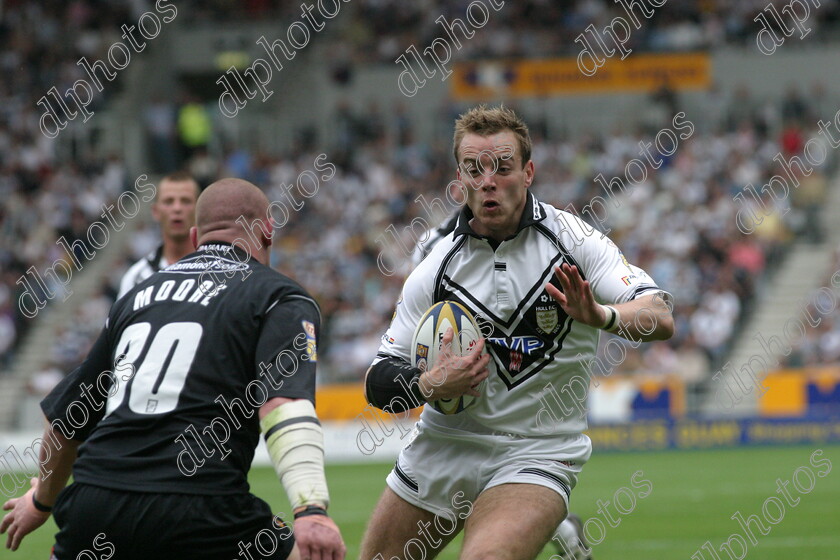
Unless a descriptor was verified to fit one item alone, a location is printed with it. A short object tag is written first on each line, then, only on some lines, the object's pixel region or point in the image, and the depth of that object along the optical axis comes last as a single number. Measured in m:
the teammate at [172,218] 17.94
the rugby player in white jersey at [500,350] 11.04
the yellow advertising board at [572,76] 58.84
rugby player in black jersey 8.51
